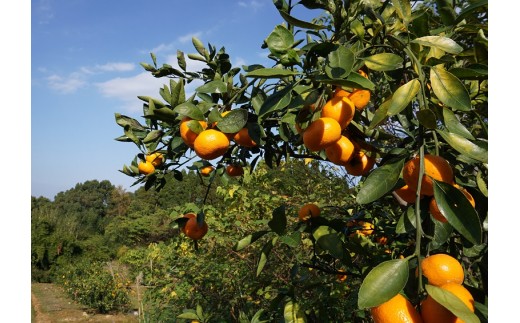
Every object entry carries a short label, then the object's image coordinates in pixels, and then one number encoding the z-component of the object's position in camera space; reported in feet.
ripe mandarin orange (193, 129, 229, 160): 2.24
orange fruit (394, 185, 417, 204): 2.06
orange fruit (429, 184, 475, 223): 1.61
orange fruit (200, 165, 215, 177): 4.02
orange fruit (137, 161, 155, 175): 3.60
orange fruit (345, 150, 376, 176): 2.65
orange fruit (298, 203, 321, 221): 3.39
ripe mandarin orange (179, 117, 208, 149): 2.37
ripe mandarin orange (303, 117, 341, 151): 1.91
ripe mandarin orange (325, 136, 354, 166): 2.27
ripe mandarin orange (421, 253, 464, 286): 1.39
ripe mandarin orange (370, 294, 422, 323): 1.36
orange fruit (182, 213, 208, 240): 3.66
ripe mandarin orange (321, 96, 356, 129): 1.98
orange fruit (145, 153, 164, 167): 3.61
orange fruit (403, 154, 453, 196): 1.56
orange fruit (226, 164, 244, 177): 3.83
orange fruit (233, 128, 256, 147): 2.55
